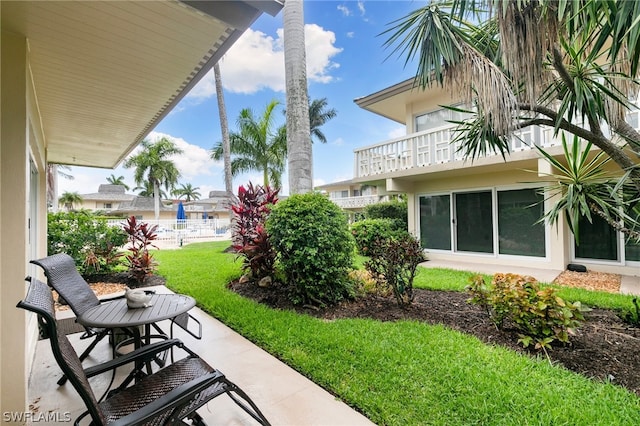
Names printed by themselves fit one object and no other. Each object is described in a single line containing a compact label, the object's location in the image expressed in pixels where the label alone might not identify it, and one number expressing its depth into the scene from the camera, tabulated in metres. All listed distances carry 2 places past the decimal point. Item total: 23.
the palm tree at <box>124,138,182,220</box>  28.14
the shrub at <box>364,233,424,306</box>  4.58
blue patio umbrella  21.03
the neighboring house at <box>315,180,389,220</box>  23.17
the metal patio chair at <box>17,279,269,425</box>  1.48
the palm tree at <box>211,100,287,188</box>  16.33
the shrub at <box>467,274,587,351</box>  3.36
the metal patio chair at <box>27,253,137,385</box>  2.89
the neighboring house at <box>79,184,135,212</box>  43.50
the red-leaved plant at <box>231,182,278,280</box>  5.74
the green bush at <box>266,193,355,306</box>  4.79
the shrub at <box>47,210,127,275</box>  6.82
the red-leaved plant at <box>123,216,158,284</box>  6.95
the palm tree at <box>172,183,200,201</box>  53.50
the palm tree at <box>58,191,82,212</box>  35.47
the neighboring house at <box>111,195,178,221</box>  38.81
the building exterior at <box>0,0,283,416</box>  2.23
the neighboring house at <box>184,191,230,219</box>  41.66
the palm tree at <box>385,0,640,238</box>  3.34
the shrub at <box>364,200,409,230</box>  13.40
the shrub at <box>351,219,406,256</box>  10.85
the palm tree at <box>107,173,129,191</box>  51.00
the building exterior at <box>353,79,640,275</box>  7.72
